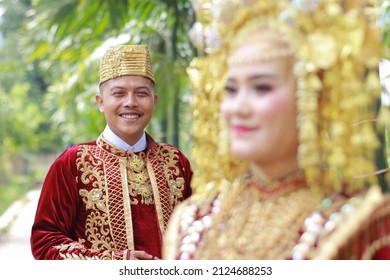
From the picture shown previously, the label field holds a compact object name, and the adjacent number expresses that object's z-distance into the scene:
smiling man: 4.09
